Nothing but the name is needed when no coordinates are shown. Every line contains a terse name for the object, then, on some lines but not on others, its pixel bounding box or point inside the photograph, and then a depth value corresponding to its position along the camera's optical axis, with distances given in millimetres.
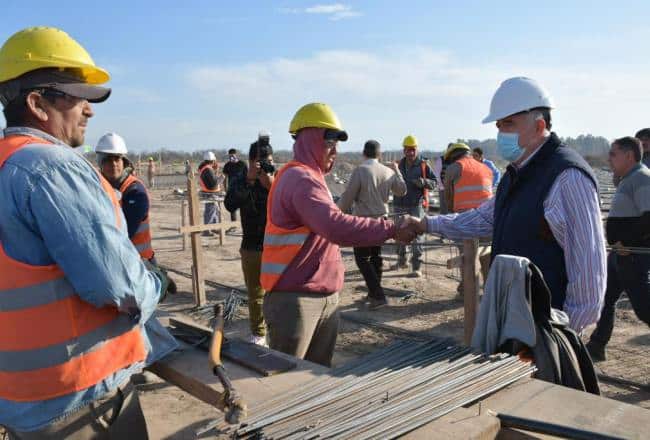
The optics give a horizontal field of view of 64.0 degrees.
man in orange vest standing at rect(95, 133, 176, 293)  4699
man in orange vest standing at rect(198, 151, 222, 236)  14016
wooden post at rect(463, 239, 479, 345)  4746
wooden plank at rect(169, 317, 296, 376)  2260
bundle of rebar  1621
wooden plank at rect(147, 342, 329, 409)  2064
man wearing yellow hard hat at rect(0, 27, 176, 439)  1762
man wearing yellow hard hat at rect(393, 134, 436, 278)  10055
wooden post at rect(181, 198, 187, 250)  12892
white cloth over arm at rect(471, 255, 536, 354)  2264
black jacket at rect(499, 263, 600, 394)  2234
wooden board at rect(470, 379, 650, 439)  1683
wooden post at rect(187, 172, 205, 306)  7463
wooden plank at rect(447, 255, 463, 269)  5749
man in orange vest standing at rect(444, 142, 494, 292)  7559
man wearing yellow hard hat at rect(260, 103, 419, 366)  3320
